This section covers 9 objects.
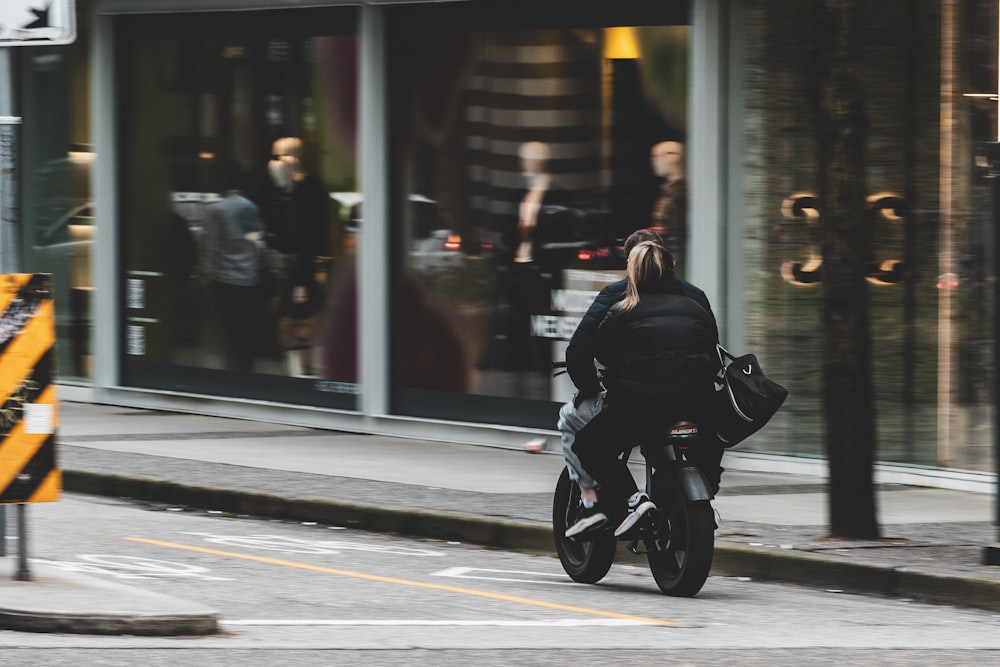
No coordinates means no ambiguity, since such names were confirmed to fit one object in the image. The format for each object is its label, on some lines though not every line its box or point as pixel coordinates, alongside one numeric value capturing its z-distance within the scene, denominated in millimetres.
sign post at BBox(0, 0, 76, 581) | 16844
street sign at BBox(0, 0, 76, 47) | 17625
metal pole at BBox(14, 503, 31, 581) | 16953
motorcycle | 18031
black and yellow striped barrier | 16844
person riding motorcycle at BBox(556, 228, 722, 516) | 18781
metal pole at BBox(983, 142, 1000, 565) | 19203
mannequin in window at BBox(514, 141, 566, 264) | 29859
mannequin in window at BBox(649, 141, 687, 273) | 28266
